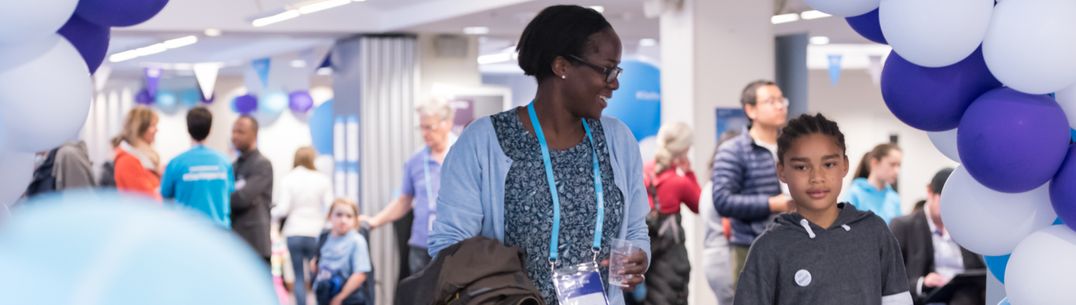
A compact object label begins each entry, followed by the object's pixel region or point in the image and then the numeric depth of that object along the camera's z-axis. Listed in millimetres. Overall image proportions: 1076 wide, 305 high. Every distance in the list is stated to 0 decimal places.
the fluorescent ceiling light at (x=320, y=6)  10727
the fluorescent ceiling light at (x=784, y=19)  10836
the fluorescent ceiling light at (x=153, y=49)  14555
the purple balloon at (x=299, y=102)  19422
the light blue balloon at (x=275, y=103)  19203
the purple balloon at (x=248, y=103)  19500
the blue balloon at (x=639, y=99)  11516
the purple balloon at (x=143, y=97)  20125
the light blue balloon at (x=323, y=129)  17484
